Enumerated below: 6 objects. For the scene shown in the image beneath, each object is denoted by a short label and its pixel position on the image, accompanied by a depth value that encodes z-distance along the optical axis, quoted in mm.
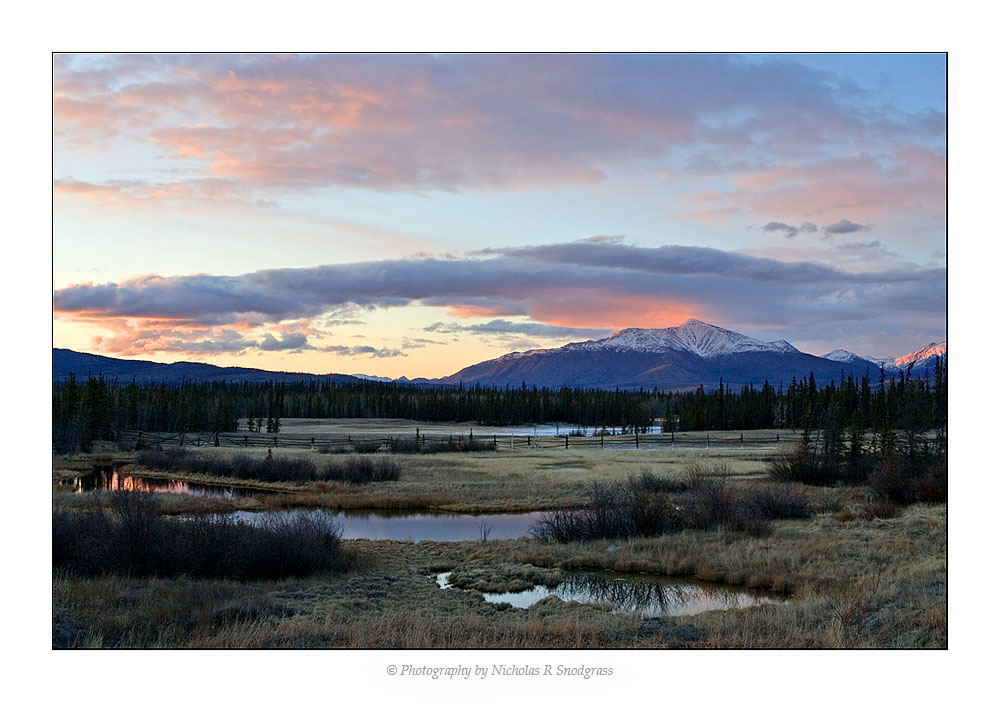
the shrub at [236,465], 38500
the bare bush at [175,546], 15102
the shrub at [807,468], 28234
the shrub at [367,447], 51981
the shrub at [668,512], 22297
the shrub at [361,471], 37306
